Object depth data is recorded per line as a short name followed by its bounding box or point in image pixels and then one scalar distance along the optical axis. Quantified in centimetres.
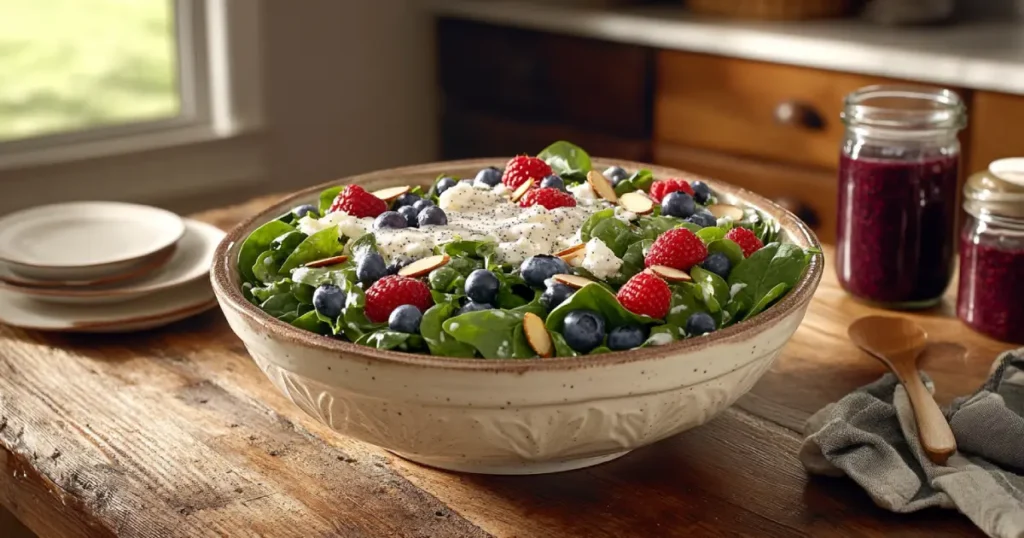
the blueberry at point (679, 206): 123
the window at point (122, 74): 272
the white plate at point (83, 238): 143
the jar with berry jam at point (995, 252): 130
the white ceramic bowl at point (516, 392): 93
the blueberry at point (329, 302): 103
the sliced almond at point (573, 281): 103
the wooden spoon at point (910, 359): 105
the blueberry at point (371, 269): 108
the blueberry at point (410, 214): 125
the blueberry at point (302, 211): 130
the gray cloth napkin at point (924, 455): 97
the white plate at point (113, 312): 138
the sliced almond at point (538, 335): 98
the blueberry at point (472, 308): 100
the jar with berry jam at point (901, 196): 141
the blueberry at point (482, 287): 104
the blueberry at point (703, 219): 121
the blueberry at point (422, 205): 126
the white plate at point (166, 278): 142
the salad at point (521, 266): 99
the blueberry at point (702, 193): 132
